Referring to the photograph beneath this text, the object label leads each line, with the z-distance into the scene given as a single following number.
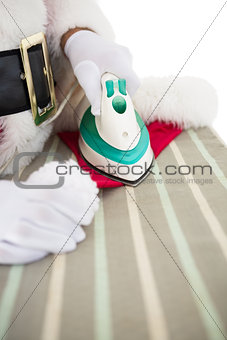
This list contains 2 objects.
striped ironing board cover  0.44
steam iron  0.70
